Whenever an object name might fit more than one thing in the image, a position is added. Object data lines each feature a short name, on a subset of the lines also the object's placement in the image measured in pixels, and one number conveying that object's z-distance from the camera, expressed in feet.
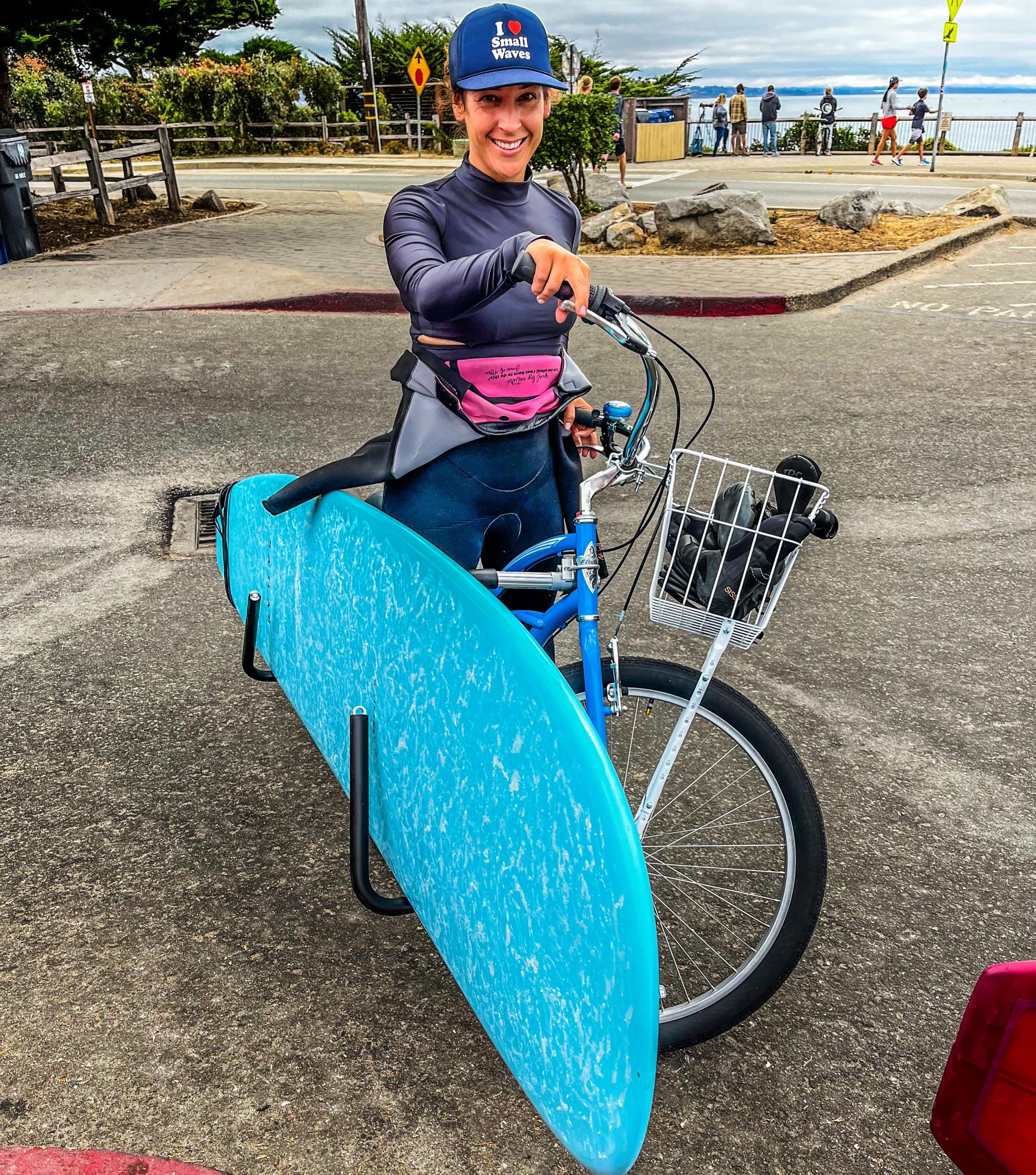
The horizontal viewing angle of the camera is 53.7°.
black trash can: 38.40
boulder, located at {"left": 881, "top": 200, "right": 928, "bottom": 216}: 50.70
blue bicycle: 6.57
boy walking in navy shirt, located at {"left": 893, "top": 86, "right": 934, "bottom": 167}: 88.74
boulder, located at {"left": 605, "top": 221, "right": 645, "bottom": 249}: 43.37
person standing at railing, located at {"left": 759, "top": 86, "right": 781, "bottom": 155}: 96.73
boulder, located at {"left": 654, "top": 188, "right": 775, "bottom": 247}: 42.86
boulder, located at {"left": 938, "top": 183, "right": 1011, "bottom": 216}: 49.75
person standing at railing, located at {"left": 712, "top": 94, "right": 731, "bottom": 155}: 103.35
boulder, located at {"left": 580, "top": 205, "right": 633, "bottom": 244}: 44.34
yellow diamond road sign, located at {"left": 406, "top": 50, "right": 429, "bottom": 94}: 106.73
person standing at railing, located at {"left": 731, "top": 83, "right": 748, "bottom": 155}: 100.27
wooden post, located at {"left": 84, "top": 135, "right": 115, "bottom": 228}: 46.34
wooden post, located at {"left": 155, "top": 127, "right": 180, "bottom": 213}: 52.65
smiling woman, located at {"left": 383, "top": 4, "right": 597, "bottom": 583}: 7.24
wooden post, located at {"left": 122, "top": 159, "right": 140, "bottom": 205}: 56.44
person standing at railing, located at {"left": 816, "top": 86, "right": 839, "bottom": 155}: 99.30
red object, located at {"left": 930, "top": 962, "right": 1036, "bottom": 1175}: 4.07
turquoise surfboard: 5.13
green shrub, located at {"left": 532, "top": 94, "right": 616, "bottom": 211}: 44.21
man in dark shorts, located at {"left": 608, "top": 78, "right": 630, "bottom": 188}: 65.77
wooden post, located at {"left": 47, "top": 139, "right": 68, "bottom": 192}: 49.85
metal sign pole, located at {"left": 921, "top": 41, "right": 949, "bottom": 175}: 74.67
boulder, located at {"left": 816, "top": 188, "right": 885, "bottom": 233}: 45.98
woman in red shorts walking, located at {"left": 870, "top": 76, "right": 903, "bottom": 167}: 80.02
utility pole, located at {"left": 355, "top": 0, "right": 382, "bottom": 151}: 113.70
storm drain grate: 16.72
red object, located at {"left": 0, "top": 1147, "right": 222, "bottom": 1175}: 6.61
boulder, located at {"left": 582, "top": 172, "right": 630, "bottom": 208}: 49.83
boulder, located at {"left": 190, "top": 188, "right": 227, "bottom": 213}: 55.42
